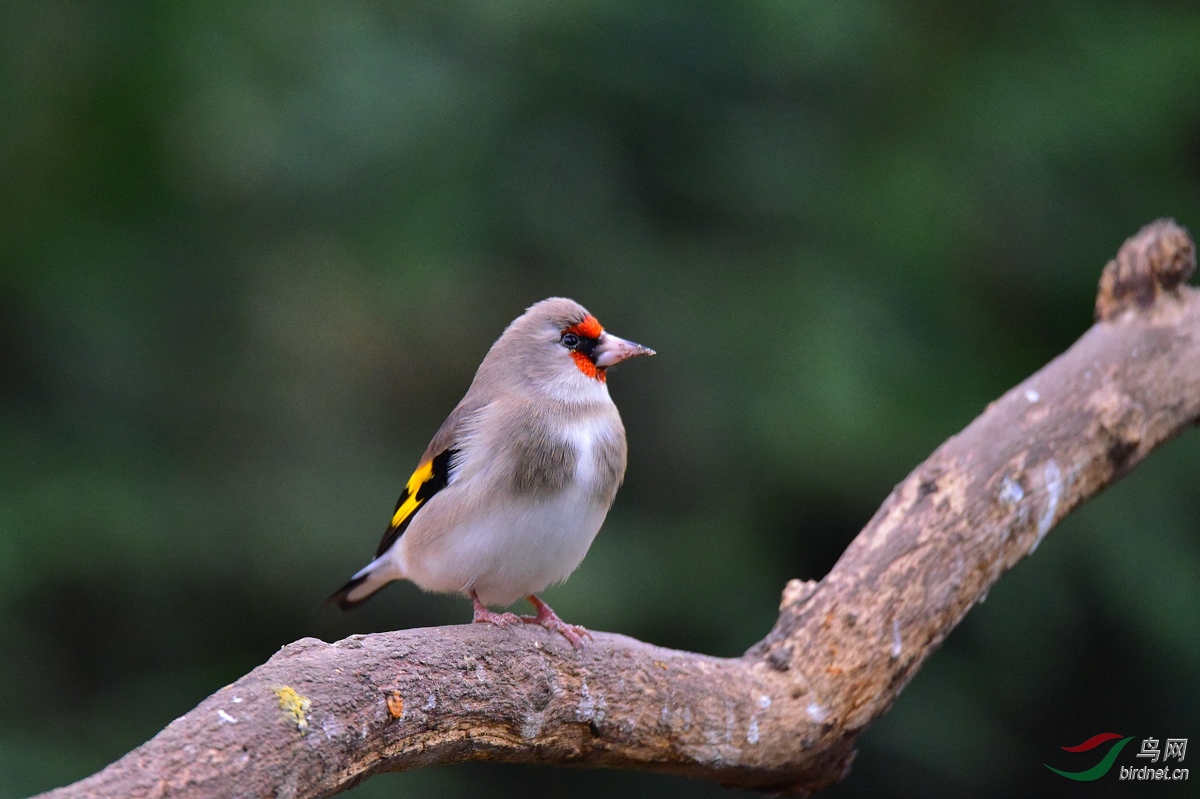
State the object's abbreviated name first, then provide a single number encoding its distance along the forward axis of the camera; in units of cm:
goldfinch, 808
